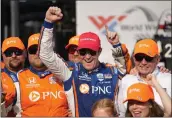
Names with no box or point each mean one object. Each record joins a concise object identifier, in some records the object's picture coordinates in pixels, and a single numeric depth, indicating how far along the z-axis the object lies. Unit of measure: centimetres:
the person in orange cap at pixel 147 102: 665
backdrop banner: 1451
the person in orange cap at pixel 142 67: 782
